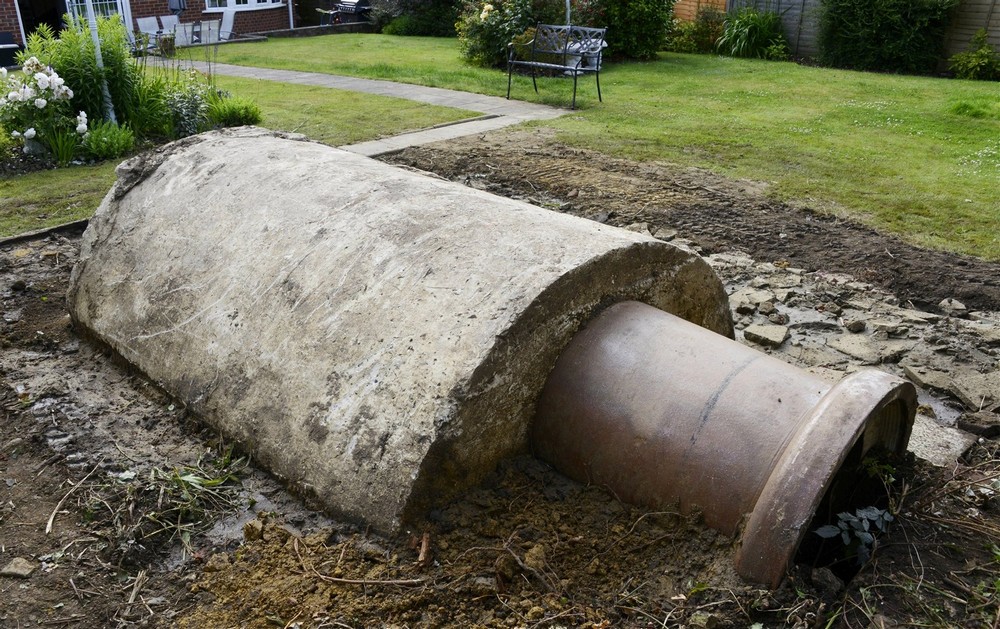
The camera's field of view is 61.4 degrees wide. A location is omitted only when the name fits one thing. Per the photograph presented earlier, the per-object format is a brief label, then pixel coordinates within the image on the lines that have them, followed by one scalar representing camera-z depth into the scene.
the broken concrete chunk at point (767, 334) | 4.50
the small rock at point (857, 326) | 4.64
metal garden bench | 11.63
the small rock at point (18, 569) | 2.60
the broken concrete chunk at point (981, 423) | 3.65
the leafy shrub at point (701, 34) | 17.42
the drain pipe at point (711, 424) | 2.15
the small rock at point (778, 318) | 4.78
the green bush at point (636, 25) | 15.11
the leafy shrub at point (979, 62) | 13.88
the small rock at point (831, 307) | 4.88
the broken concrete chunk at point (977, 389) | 3.89
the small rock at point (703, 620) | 2.16
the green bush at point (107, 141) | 8.31
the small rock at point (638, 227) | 6.15
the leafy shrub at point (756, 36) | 16.66
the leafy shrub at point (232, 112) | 9.30
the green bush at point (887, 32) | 14.62
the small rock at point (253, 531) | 2.62
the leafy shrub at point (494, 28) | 14.34
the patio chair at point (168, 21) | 19.28
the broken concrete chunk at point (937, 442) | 3.39
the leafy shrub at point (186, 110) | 9.12
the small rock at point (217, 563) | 2.55
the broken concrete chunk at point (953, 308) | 4.83
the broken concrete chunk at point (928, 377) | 4.05
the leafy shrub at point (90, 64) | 8.65
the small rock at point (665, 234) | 6.00
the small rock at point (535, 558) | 2.34
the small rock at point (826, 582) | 2.23
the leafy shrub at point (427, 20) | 21.39
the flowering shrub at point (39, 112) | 8.08
